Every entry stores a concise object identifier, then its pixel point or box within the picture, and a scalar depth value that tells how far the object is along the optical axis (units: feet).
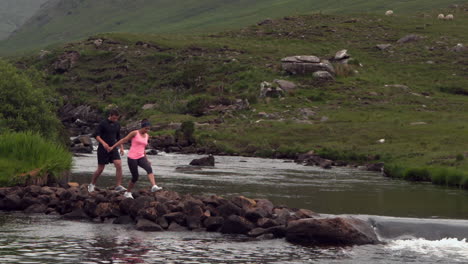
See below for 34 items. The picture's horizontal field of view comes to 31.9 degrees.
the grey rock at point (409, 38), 456.86
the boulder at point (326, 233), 87.20
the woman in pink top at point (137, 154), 99.81
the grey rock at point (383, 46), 444.80
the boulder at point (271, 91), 328.49
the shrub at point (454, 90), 346.74
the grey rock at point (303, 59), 369.30
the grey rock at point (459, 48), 423.80
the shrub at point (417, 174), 170.19
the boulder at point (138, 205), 95.71
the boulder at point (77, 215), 98.63
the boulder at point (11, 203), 102.58
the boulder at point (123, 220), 95.55
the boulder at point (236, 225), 91.66
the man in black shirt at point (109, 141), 101.09
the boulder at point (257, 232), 90.17
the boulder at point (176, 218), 94.17
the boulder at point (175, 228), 92.99
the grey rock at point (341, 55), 394.73
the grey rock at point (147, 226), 91.76
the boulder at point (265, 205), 96.96
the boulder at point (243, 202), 97.31
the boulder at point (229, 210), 94.89
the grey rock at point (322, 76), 354.13
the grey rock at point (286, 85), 335.61
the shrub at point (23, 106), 167.22
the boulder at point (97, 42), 475.31
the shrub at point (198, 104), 318.24
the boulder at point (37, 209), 102.12
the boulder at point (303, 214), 96.53
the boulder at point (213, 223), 93.15
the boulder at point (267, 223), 91.71
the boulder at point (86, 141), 240.53
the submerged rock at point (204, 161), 193.26
